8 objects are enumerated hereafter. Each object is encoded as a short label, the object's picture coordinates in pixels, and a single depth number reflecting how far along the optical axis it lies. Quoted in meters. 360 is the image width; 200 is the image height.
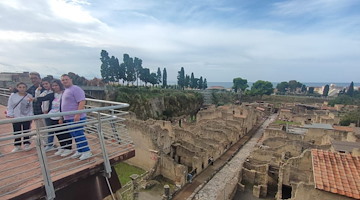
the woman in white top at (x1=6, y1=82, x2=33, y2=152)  5.33
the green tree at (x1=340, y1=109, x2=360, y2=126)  34.28
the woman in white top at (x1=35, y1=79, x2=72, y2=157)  5.01
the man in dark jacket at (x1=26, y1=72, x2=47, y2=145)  5.37
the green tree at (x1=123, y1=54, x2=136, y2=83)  50.09
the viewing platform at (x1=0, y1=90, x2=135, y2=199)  3.05
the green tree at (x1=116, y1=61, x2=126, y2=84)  48.47
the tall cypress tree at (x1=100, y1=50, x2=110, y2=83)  46.91
